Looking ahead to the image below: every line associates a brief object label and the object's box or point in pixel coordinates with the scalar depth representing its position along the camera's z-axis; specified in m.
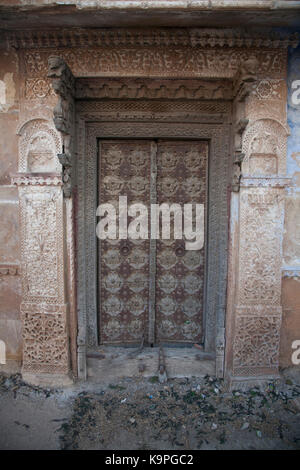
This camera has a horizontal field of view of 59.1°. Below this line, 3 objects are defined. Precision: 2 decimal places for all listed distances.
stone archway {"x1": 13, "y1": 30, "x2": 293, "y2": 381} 2.38
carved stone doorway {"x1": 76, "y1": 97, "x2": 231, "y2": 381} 2.63
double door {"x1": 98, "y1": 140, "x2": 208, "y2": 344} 2.85
